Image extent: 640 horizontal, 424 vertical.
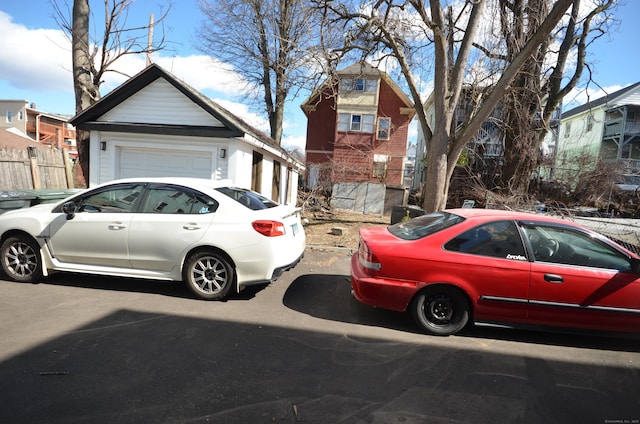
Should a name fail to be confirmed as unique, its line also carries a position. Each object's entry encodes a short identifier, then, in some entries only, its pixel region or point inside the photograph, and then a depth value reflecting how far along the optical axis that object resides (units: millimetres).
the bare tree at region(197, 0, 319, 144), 20958
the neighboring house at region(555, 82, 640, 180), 29719
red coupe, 3889
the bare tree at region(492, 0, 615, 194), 13461
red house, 26766
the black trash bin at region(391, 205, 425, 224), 11492
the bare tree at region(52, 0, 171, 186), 10578
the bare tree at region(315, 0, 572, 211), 9578
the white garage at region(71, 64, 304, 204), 9359
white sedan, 4668
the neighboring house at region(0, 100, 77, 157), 42469
